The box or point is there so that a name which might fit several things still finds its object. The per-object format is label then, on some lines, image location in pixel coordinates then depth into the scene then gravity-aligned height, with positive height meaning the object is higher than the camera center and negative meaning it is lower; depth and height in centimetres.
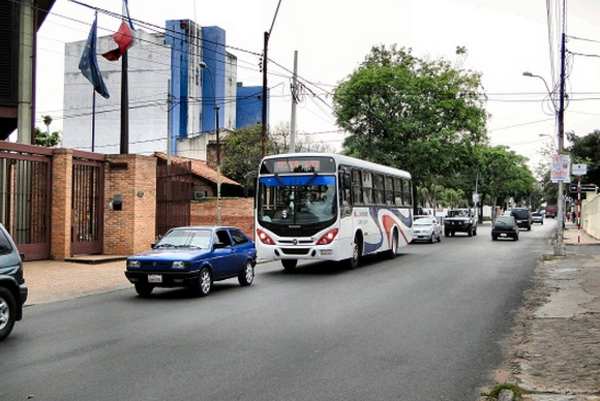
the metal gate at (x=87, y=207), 2181 -6
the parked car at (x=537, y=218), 8679 -149
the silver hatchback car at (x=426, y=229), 3672 -133
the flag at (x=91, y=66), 2338 +509
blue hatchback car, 1307 -117
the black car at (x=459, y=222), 4603 -110
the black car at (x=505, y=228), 3965 -131
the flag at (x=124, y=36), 2220 +587
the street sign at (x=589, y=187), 3845 +121
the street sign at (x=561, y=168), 2617 +160
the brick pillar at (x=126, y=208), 2273 -9
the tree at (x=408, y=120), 4256 +587
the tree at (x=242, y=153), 5253 +437
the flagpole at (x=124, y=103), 2228 +356
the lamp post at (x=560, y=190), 2634 +71
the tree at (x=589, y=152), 5744 +498
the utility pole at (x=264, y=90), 2569 +473
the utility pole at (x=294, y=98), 2645 +462
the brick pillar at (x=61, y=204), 2092 +4
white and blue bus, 1864 -6
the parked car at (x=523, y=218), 5990 -103
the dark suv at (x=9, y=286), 897 -115
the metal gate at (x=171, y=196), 2577 +39
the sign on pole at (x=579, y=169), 3541 +211
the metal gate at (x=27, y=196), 1941 +29
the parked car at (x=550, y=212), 12131 -91
